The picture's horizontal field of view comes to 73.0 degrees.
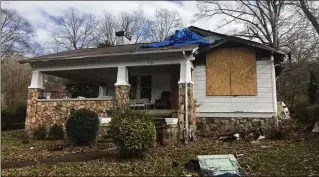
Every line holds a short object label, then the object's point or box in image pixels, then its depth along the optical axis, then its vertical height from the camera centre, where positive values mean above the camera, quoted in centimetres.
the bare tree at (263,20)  1760 +641
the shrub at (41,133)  941 -163
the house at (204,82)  904 +58
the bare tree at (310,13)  991 +393
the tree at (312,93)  1239 +10
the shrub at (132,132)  563 -99
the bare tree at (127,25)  2624 +872
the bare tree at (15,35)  2379 +693
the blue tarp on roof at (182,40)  957 +255
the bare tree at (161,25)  2639 +876
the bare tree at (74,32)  2740 +822
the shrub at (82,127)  738 -108
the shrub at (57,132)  921 -158
